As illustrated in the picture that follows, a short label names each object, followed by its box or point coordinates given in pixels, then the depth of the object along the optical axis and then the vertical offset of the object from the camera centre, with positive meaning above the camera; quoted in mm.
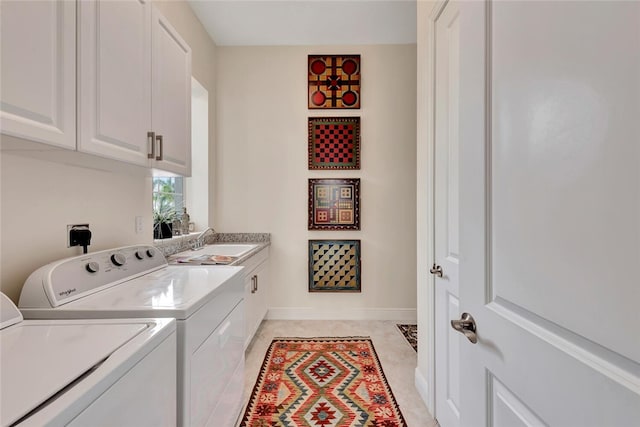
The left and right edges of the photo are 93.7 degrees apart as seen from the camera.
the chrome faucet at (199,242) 2580 -249
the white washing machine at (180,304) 1014 -321
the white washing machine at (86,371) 562 -346
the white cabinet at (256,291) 2395 -693
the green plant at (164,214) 2357 -6
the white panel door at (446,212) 1405 +9
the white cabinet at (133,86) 1051 +554
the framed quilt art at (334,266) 3184 -557
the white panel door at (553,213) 420 +2
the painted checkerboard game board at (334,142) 3156 +753
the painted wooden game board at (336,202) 3168 +122
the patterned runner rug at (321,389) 1709 -1155
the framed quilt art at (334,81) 3156 +1394
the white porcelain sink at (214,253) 2004 -319
